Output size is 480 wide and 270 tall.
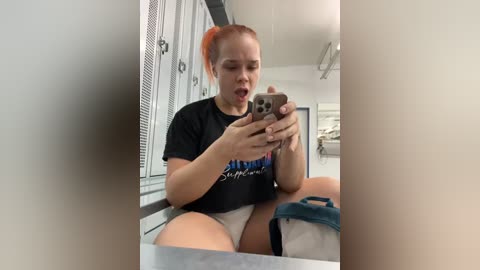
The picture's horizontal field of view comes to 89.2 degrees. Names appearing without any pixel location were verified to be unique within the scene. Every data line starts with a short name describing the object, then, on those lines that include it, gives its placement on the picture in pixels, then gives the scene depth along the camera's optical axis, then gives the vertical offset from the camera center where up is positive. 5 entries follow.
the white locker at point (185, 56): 1.10 +0.39
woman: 0.63 -0.06
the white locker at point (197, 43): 1.11 +0.46
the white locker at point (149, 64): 0.84 +0.28
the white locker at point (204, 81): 0.99 +0.26
